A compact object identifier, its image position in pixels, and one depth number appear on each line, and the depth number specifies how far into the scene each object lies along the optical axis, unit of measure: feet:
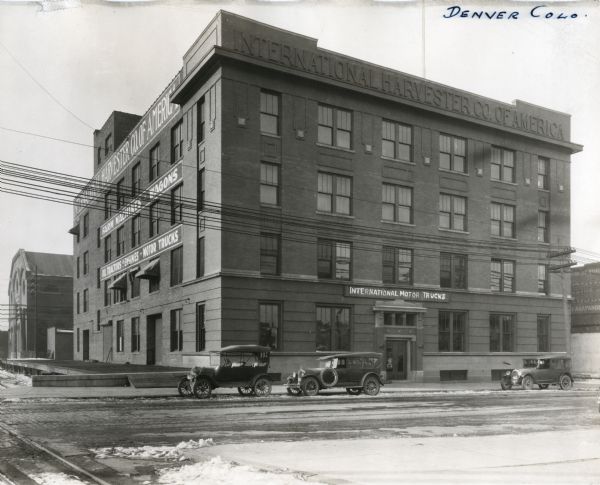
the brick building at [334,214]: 96.48
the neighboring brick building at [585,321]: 138.72
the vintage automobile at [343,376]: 77.51
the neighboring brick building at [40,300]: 253.85
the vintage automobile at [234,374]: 74.33
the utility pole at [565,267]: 110.95
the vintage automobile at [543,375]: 96.17
